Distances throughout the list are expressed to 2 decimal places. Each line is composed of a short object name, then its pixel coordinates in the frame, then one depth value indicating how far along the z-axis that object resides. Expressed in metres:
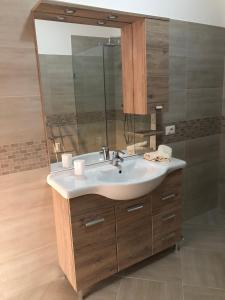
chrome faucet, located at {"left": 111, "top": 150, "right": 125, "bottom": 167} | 2.00
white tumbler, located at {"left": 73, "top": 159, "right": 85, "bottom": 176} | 1.79
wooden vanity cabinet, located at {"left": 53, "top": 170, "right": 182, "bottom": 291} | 1.67
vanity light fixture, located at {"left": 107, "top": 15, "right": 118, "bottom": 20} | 1.80
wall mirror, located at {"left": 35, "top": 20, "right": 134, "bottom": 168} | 1.77
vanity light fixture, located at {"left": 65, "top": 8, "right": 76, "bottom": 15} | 1.62
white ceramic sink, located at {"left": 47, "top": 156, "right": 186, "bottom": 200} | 1.61
